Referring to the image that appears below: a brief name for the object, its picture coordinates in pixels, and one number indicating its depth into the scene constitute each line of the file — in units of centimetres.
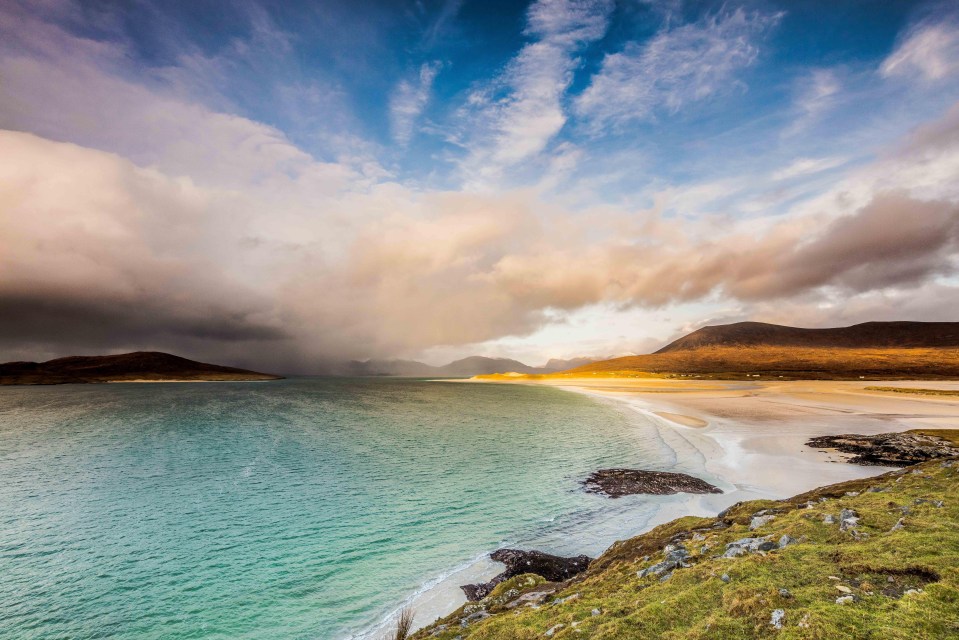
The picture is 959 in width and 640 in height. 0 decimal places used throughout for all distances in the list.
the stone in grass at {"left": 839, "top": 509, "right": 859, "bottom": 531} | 1225
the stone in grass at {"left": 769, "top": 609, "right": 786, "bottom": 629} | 753
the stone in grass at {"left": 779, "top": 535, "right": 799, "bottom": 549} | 1146
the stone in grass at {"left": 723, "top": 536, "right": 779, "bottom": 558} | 1150
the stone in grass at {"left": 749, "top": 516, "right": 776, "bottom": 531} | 1442
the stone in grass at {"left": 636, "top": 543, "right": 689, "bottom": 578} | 1173
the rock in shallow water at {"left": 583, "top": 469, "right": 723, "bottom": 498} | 2795
